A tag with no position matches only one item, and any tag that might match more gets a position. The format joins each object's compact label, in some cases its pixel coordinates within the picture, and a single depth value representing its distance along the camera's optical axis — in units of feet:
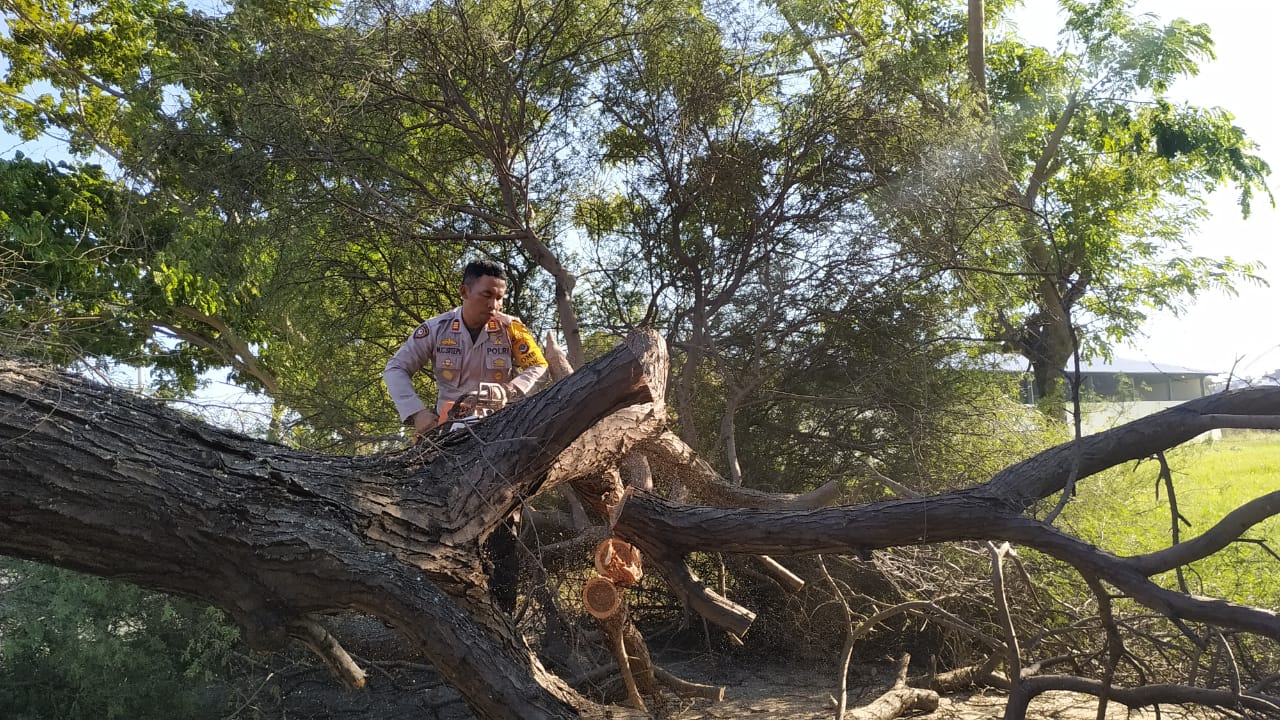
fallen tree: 8.39
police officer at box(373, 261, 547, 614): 14.64
